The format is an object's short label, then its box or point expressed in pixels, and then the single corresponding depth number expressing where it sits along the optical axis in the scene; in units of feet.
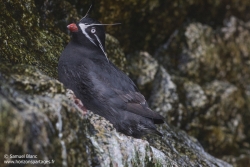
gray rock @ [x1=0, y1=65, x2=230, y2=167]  25.94
